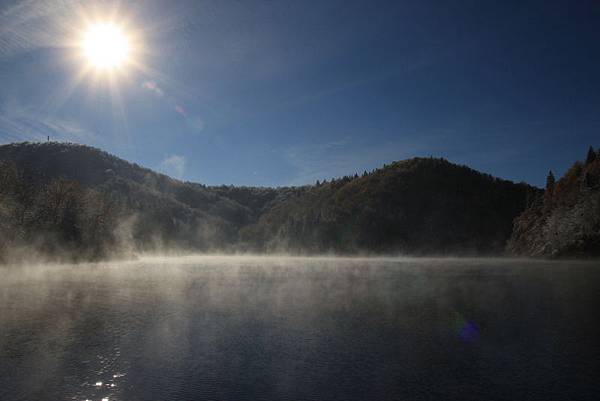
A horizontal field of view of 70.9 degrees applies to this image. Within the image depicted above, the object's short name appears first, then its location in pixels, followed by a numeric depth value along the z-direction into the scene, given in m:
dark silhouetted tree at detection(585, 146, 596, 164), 170.56
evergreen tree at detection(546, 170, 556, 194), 189.25
